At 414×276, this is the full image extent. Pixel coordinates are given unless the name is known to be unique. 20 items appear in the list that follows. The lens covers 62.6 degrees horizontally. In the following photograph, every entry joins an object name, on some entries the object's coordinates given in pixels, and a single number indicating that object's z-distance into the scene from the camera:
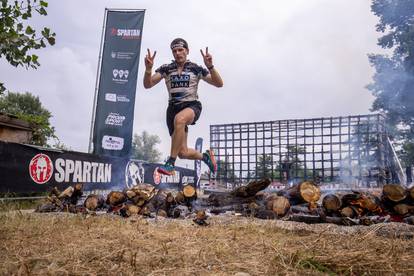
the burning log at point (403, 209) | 4.80
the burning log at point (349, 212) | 4.81
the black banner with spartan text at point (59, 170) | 7.34
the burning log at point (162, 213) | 5.35
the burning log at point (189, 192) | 5.88
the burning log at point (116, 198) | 5.84
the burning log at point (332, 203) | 4.81
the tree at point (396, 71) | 11.26
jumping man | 5.08
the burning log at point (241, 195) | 5.64
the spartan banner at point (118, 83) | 10.77
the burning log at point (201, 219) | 4.19
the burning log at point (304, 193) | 5.41
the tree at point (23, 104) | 31.30
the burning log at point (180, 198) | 5.85
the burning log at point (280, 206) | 5.06
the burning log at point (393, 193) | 4.86
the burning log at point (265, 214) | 4.87
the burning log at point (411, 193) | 4.82
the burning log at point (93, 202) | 5.95
